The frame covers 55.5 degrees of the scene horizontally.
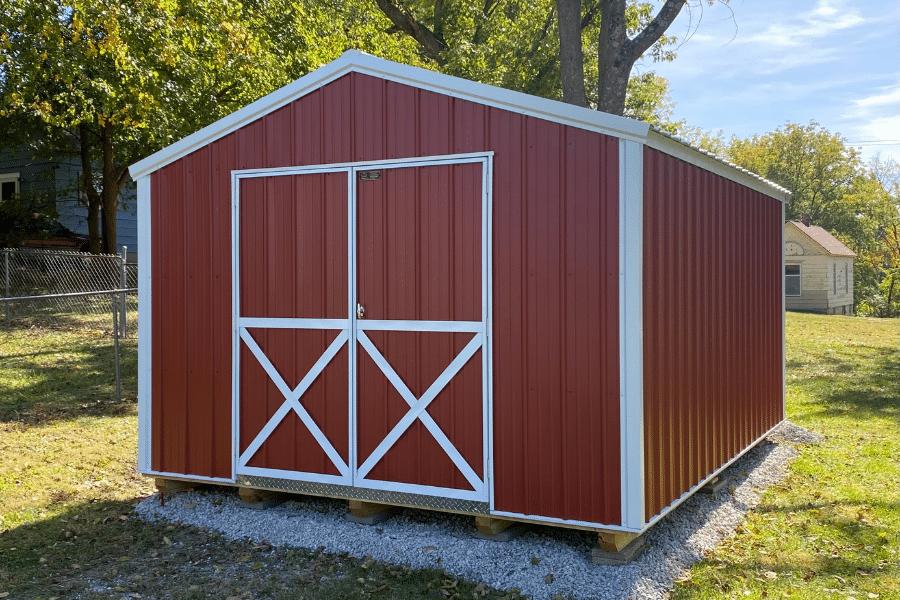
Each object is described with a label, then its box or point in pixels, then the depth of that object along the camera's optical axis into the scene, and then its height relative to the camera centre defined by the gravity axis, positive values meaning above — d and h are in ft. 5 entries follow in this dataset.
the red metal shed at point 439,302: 17.79 -0.28
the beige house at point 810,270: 103.14 +2.29
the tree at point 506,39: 63.21 +19.73
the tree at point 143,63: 40.57 +12.14
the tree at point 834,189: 136.67 +16.09
